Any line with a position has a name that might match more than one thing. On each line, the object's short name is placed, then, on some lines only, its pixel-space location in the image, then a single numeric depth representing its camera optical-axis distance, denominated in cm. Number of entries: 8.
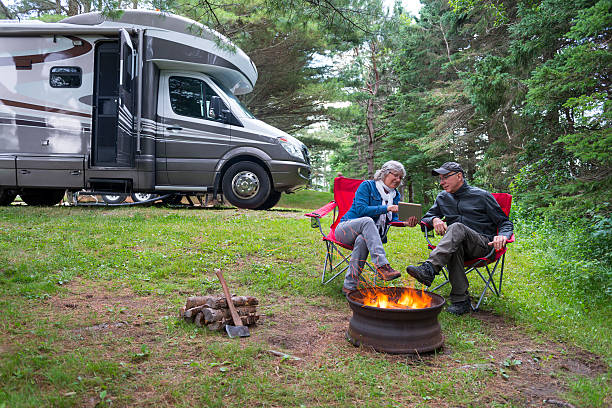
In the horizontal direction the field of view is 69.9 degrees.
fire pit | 251
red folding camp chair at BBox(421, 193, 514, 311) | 340
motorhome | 698
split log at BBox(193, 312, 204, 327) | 282
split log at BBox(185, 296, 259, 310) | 290
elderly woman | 338
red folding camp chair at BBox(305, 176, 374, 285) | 410
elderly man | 321
